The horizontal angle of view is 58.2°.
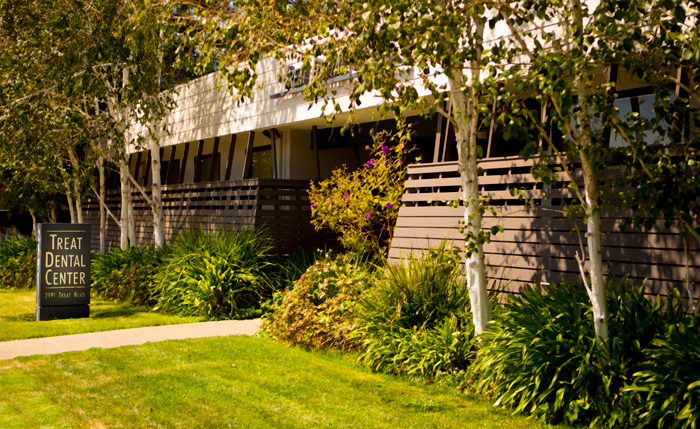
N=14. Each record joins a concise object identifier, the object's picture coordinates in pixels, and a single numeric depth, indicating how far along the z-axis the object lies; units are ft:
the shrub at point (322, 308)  28.32
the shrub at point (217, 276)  39.04
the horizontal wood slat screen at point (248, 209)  45.62
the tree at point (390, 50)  17.01
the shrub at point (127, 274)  45.85
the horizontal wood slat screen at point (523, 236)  21.89
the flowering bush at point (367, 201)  37.17
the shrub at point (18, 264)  59.67
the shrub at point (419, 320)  23.00
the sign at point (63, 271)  39.19
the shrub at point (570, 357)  17.60
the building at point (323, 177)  24.36
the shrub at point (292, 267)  40.81
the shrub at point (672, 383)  15.49
